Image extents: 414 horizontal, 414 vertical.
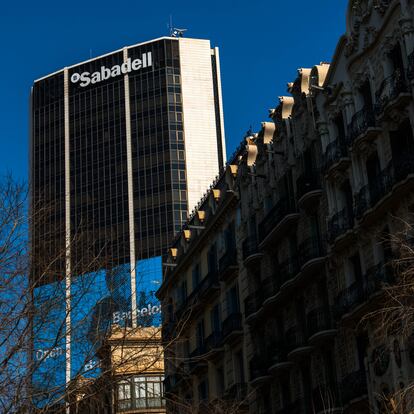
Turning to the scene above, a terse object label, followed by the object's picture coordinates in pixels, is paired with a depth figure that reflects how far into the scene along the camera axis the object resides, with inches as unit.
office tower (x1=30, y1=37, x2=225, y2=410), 5285.4
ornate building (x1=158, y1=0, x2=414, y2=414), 1402.6
